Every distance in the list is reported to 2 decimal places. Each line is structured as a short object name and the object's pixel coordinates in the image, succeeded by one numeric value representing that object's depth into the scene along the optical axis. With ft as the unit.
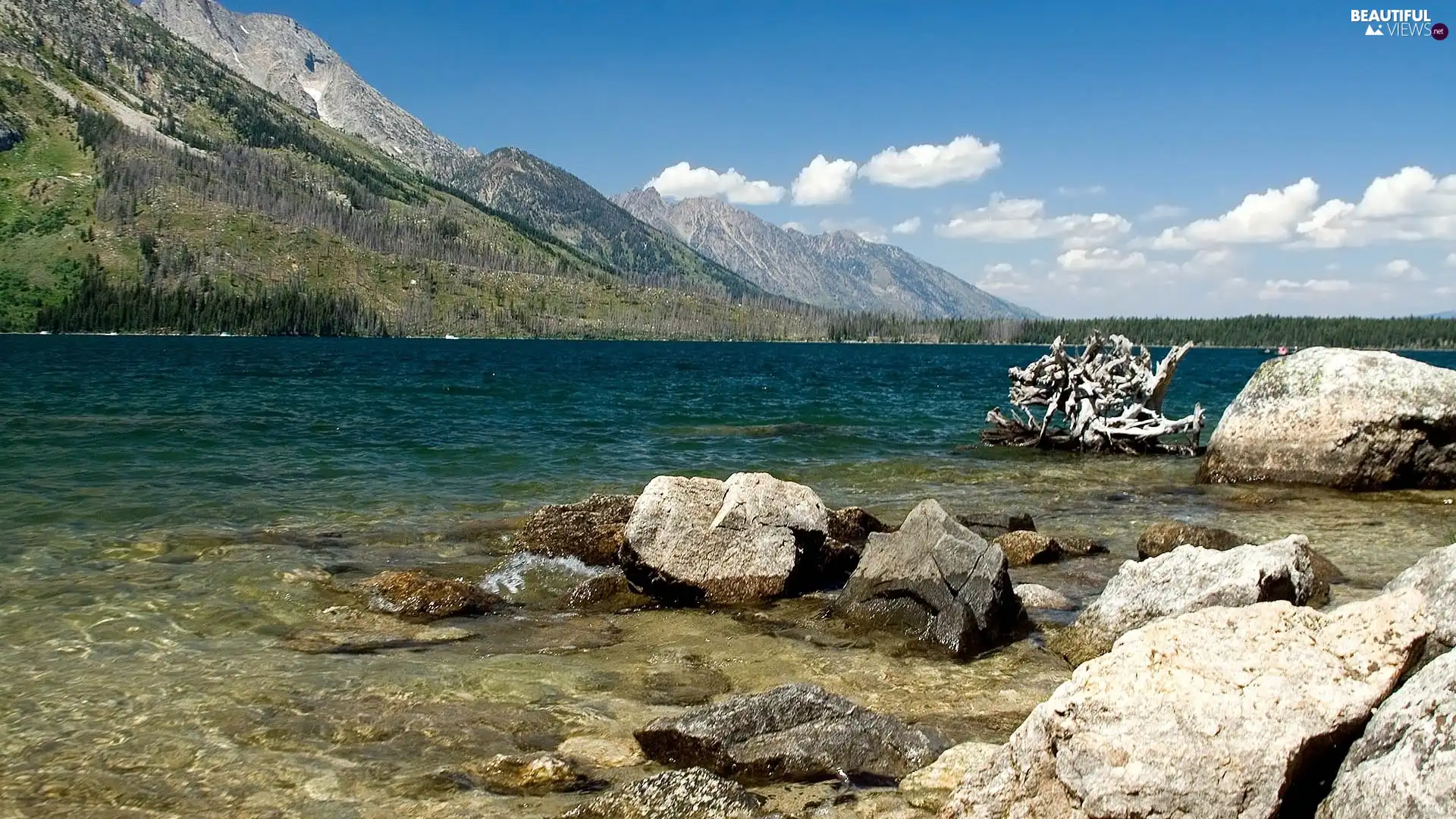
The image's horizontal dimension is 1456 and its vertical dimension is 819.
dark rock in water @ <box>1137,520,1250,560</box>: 51.62
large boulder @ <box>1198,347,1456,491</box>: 76.84
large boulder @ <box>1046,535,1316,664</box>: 34.40
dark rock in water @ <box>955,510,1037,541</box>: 61.05
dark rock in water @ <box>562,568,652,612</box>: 45.06
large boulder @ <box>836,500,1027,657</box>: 38.01
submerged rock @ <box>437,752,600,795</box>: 24.71
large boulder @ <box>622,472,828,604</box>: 45.55
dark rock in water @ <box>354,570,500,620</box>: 42.78
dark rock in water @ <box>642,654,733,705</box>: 32.35
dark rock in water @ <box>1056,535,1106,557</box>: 55.88
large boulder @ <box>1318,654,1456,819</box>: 15.06
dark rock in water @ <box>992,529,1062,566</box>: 53.26
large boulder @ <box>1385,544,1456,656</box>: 21.98
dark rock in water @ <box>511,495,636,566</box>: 51.80
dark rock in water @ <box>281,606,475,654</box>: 37.55
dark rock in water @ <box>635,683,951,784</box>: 25.25
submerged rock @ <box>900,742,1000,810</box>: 23.17
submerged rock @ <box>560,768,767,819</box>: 22.25
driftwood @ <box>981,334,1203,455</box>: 110.01
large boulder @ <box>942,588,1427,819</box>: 17.72
